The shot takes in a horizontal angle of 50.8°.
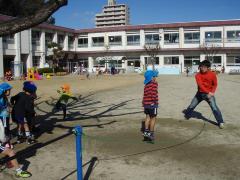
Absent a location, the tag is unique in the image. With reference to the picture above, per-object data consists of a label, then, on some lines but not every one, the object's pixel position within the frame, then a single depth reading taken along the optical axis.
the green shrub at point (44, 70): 32.03
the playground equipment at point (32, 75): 25.46
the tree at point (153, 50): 39.18
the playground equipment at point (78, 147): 3.19
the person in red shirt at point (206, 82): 6.51
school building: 35.32
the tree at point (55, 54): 35.55
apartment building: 111.95
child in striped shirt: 5.18
